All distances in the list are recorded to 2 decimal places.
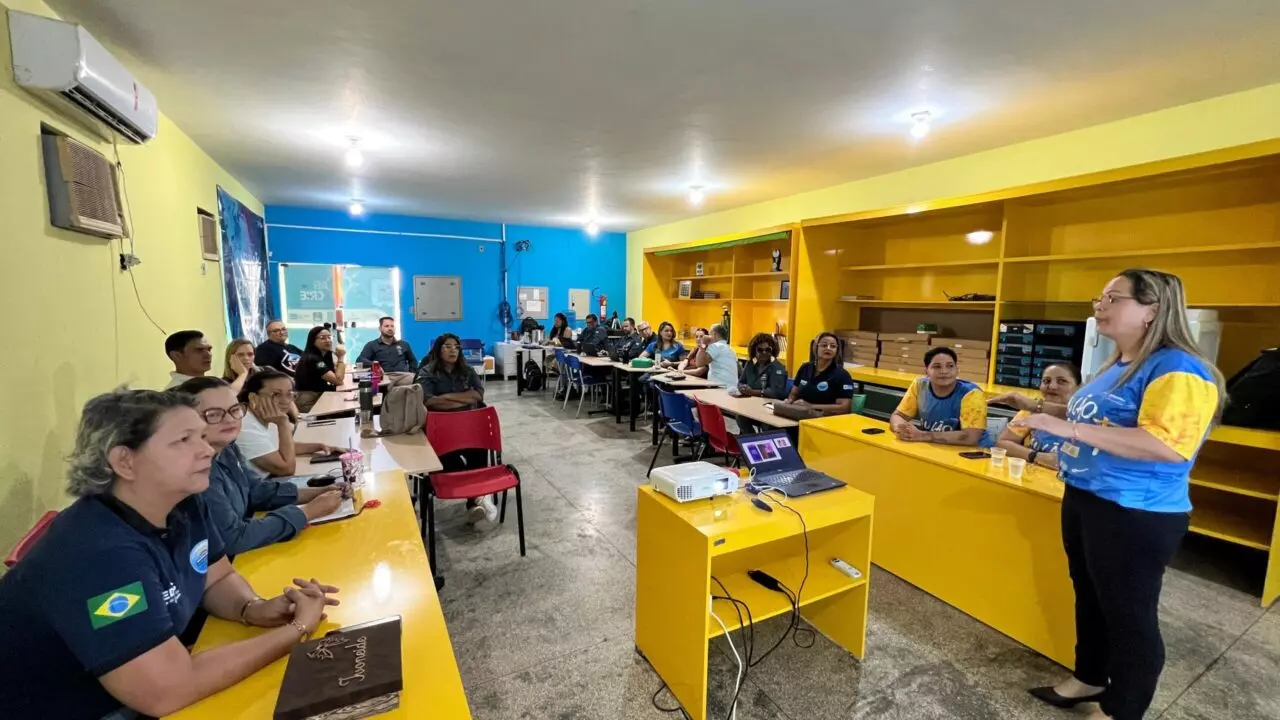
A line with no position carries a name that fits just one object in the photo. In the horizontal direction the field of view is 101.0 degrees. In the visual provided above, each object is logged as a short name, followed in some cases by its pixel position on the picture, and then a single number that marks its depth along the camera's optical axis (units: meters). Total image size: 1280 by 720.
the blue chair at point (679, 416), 4.36
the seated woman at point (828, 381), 4.07
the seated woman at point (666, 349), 6.88
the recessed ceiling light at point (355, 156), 4.42
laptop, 2.14
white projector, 1.94
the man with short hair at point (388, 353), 5.86
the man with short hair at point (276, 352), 4.88
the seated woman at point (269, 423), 2.32
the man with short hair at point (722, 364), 5.70
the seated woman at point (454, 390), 3.69
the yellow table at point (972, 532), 2.22
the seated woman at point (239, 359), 3.83
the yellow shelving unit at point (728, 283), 7.00
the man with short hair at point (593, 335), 7.75
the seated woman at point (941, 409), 2.83
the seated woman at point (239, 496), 1.60
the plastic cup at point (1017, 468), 2.33
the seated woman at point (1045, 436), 2.56
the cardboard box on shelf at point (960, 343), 4.59
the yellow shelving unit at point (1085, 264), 3.16
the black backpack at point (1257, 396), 2.77
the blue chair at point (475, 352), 9.10
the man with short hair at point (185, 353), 3.00
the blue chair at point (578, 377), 6.70
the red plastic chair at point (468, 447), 2.98
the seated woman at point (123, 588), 0.97
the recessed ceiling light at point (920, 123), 3.54
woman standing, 1.58
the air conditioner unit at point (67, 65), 2.00
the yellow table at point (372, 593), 1.08
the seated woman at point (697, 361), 6.11
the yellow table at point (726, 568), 1.82
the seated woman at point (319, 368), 4.84
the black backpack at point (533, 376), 8.30
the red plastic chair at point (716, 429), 3.97
